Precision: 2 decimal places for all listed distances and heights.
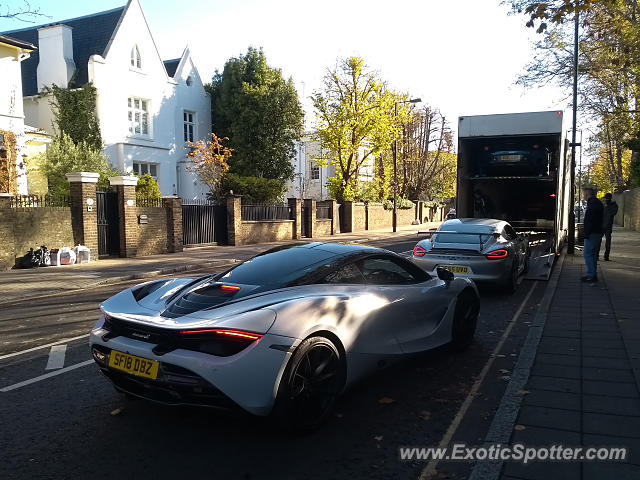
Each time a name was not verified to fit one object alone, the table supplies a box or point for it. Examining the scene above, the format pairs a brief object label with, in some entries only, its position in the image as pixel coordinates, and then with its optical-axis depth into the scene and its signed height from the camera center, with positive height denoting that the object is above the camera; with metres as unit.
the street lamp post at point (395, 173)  30.65 +2.05
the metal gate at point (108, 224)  16.06 -0.56
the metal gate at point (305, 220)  27.36 -0.82
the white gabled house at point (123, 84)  26.30 +6.85
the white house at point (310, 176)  44.84 +2.90
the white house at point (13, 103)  18.94 +4.23
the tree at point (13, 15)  11.78 +4.61
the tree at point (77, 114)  25.03 +4.75
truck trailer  11.90 +0.89
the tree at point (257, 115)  33.81 +6.28
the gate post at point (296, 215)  26.12 -0.52
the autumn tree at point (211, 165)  26.80 +2.28
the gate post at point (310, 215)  27.55 -0.57
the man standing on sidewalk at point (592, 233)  10.35 -0.64
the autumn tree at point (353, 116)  32.03 +5.82
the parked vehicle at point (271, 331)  3.14 -0.90
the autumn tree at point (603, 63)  13.00 +5.01
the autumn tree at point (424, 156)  47.67 +4.84
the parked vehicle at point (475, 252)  8.88 -0.89
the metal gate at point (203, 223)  19.75 -0.69
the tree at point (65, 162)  21.23 +1.99
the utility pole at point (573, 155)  15.43 +1.56
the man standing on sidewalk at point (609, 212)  13.06 -0.26
